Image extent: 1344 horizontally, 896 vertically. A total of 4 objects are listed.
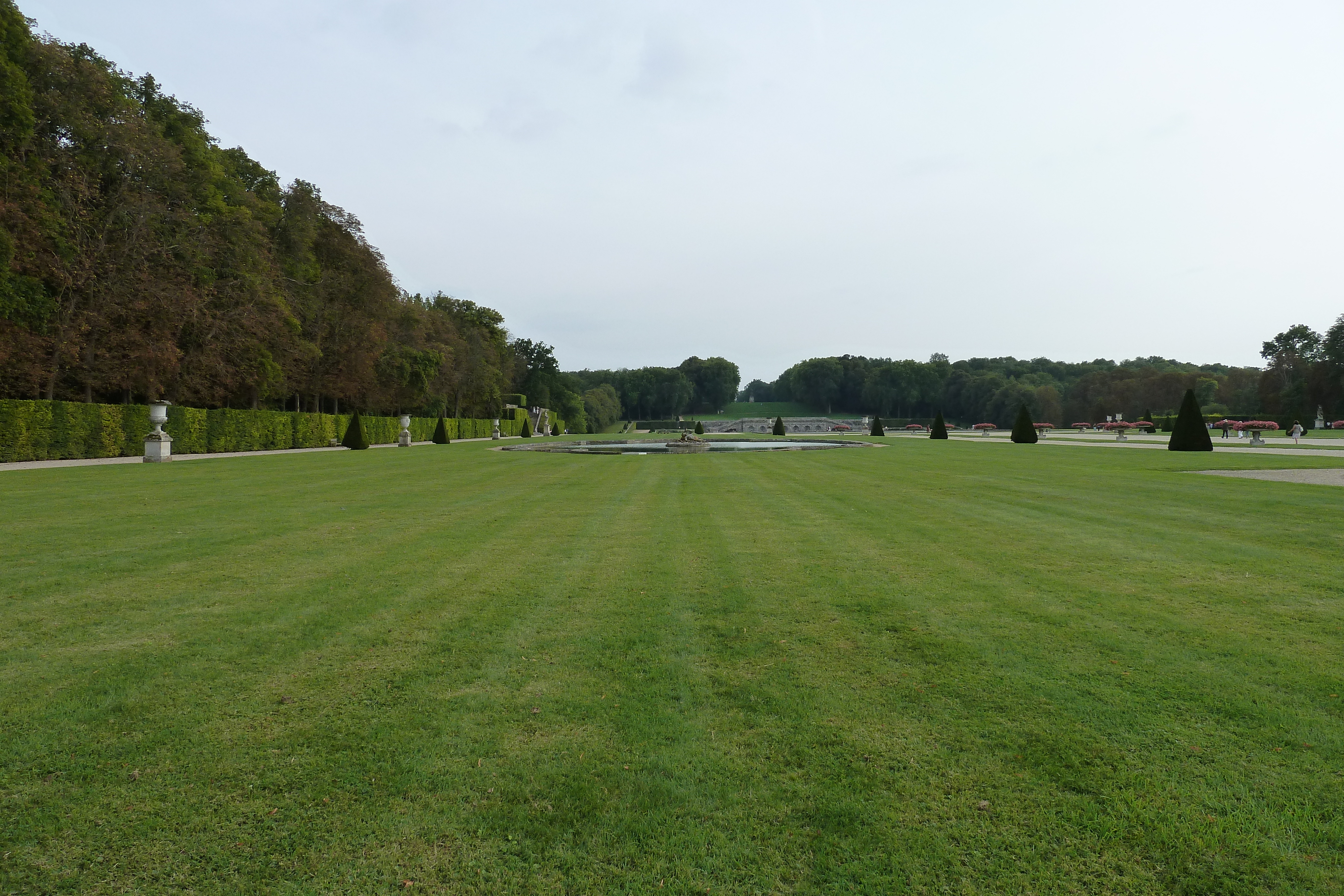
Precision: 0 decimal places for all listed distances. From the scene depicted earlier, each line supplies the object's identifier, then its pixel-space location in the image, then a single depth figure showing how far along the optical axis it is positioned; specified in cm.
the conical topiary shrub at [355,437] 3412
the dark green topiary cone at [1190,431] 2380
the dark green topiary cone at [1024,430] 3575
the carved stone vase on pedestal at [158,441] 2181
